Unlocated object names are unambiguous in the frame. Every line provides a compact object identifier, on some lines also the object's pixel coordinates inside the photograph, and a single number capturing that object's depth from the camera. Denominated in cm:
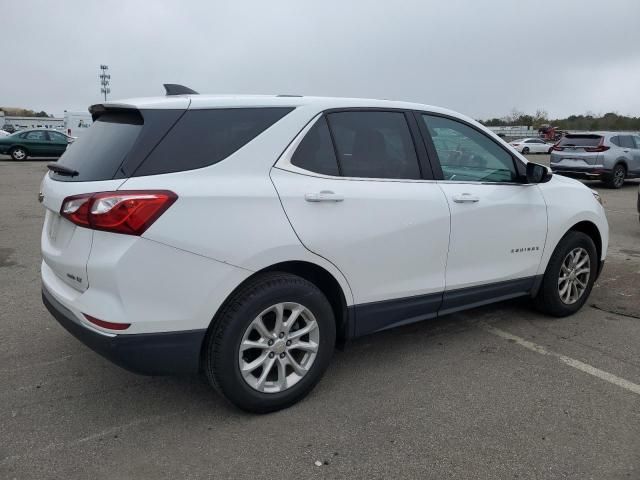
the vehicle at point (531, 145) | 4084
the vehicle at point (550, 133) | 5316
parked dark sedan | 2319
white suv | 262
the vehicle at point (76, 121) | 2714
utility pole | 4047
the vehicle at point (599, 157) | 1544
